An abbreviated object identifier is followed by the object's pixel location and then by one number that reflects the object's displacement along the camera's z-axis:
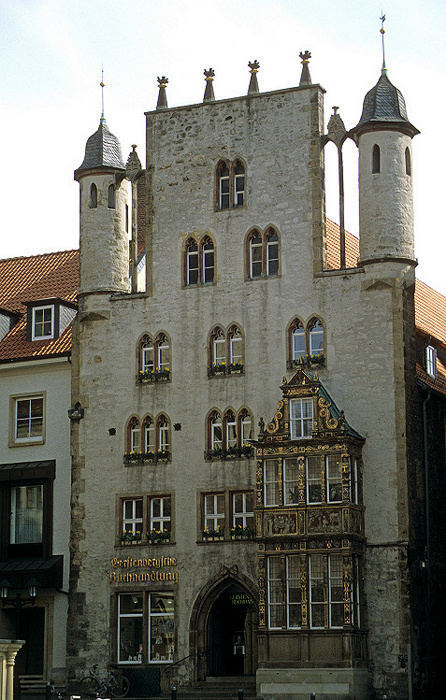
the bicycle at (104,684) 49.94
